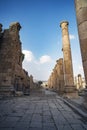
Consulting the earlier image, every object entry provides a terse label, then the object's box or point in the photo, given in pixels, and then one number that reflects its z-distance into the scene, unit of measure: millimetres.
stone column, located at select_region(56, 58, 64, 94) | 11791
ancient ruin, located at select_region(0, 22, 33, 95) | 7073
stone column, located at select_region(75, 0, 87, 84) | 3243
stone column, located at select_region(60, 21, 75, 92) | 8153
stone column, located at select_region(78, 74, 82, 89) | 18767
